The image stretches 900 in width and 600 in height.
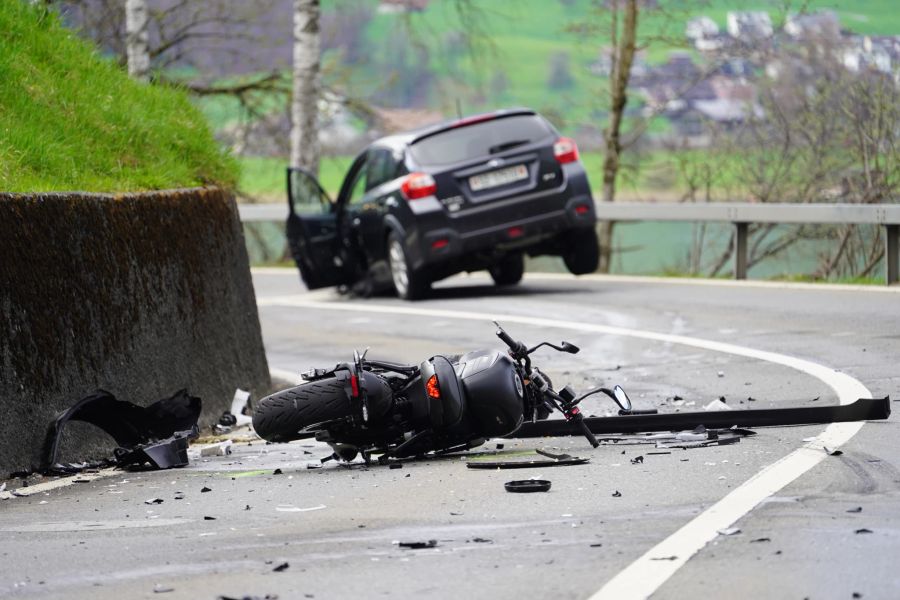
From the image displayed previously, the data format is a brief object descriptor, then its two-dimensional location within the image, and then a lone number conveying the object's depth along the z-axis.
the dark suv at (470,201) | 34.84
